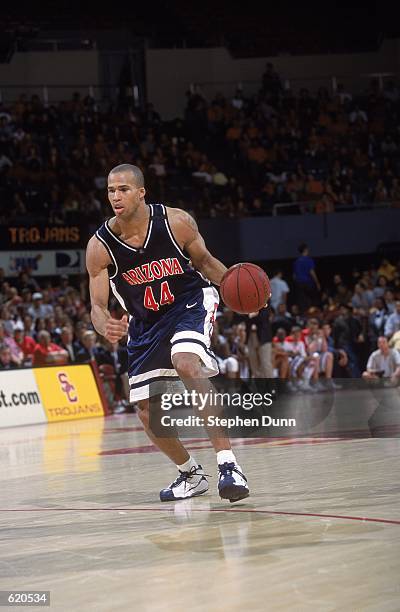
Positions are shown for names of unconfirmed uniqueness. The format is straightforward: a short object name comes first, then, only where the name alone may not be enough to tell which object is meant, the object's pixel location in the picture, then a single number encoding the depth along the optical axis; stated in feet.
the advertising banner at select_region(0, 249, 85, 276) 71.10
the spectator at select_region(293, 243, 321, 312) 78.12
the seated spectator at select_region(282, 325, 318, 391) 61.36
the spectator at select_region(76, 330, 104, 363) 60.54
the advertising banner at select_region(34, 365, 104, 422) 56.13
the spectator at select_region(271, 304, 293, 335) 68.13
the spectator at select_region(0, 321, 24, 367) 56.80
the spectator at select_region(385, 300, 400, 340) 63.82
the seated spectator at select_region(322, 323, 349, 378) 64.44
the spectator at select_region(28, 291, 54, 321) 63.31
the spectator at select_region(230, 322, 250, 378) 60.63
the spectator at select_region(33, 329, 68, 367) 57.47
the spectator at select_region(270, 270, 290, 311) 74.84
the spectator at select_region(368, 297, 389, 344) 66.59
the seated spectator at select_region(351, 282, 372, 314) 74.28
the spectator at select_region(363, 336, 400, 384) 54.29
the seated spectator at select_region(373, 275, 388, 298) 75.10
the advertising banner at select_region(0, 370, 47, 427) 53.78
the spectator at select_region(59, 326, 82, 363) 59.47
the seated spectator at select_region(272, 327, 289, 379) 61.77
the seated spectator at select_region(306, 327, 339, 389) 62.54
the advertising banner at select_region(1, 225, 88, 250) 71.10
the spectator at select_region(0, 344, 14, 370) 55.98
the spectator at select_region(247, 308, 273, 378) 55.06
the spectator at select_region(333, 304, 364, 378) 65.98
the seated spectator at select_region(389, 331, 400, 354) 52.37
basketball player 22.97
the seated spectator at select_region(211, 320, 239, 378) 58.54
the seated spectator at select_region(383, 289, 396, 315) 68.13
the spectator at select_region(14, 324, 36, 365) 58.25
